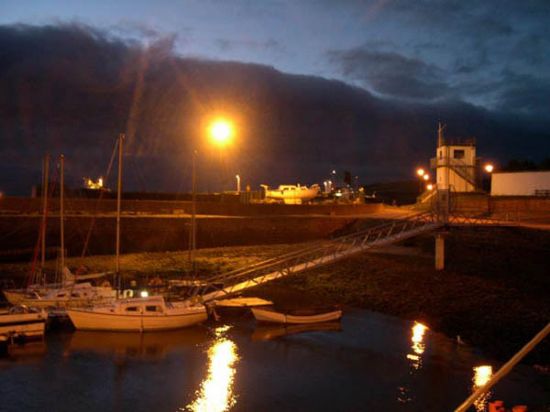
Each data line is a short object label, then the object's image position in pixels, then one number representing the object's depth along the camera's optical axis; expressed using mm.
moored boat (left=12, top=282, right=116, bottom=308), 27406
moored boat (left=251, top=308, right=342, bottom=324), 27511
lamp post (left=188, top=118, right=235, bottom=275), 49562
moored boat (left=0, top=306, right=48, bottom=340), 23828
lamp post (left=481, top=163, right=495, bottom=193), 65562
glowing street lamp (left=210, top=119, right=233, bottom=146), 49562
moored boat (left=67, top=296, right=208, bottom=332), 25734
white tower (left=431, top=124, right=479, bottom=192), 64312
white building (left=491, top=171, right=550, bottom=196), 55312
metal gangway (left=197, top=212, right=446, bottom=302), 29969
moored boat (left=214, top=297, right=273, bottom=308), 30859
